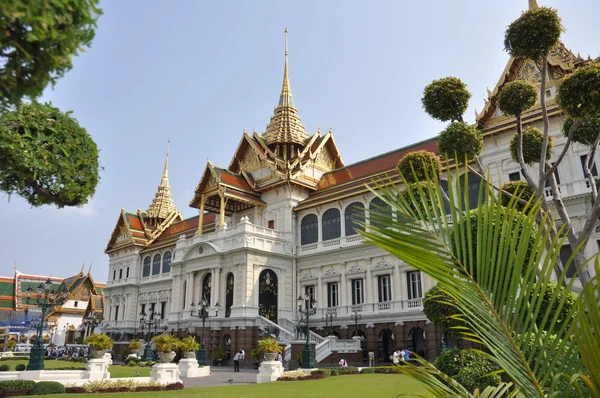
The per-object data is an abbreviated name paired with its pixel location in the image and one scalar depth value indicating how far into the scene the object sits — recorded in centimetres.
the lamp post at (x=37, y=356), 1779
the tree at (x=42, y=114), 270
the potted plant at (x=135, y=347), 3494
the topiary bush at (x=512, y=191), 1131
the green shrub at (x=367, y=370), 1991
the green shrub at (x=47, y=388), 1318
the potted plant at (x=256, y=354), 2085
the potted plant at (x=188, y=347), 2070
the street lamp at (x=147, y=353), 3139
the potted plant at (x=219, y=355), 2894
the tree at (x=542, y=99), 880
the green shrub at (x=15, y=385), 1302
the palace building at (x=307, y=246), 2450
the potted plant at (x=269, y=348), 1867
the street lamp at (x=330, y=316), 2882
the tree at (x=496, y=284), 283
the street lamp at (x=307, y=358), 2075
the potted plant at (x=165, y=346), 1803
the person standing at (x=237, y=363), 2473
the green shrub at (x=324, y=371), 1850
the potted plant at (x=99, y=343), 2053
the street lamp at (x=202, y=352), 2414
